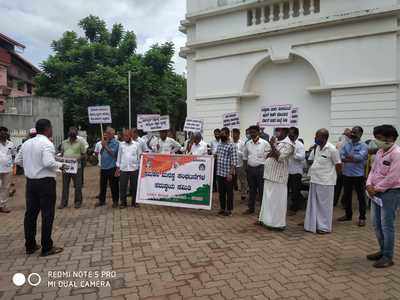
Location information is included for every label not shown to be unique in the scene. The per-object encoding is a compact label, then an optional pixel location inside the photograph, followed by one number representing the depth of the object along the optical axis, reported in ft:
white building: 30.86
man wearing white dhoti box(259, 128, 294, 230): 19.26
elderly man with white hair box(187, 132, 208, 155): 26.36
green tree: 64.59
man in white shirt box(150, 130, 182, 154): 27.66
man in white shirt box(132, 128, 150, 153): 26.96
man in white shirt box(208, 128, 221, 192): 30.01
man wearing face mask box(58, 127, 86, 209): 25.40
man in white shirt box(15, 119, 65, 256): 15.07
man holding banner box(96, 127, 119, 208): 25.22
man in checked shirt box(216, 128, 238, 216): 22.66
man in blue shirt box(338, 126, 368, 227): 20.97
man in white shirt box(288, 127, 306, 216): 23.50
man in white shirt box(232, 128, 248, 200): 28.17
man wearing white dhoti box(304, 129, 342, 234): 18.92
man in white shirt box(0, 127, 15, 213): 24.82
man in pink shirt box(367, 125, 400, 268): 13.71
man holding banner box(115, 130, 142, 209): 24.98
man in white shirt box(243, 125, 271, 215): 22.85
